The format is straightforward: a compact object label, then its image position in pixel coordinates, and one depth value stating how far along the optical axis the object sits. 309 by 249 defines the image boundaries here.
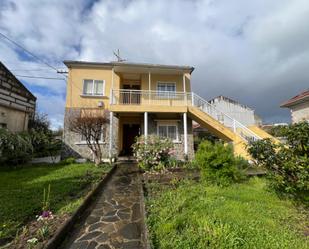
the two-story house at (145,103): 9.71
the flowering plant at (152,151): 7.40
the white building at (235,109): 18.92
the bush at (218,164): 4.89
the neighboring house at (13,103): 8.83
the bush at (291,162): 3.45
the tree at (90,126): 7.97
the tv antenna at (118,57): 13.61
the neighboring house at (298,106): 9.87
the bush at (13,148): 7.34
